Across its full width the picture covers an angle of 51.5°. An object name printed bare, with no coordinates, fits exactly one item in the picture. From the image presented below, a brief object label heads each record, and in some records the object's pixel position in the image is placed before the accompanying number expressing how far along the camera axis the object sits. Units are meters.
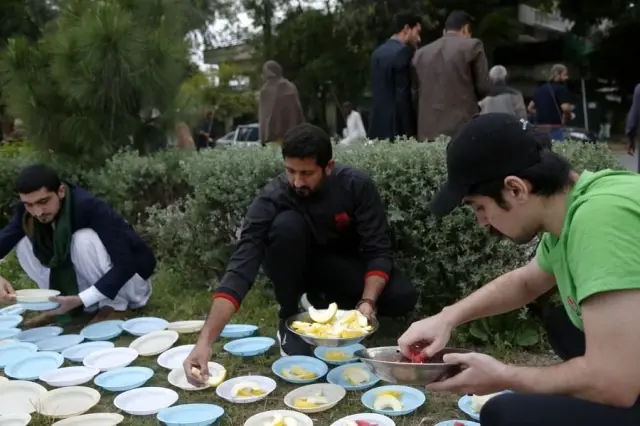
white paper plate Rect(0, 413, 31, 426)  2.58
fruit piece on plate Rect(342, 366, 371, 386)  2.89
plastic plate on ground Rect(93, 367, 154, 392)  2.93
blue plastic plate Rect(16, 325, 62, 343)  3.56
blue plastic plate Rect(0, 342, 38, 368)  3.27
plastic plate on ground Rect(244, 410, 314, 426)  2.54
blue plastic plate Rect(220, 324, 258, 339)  3.55
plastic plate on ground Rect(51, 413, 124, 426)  2.58
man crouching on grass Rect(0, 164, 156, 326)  3.53
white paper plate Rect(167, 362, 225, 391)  2.92
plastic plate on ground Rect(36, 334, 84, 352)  3.44
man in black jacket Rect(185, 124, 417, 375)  3.01
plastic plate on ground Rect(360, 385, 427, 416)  2.58
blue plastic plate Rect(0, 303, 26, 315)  4.00
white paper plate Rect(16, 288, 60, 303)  3.46
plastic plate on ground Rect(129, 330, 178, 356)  3.39
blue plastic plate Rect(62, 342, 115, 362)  3.30
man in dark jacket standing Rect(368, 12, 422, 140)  5.02
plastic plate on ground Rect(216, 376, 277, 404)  2.75
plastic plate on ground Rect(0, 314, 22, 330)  3.76
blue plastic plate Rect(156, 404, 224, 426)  2.53
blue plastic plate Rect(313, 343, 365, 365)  3.13
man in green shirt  1.43
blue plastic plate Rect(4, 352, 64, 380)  3.09
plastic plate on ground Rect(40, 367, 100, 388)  3.00
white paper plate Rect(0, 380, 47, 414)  2.75
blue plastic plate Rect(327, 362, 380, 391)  2.84
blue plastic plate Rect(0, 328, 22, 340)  3.57
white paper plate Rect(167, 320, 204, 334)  3.62
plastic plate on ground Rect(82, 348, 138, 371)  3.19
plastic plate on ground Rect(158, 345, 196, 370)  3.19
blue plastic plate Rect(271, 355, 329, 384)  2.97
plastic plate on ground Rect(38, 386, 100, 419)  2.70
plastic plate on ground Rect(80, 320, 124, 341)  3.56
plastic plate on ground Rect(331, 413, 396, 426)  2.48
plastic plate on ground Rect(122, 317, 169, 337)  3.66
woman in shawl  7.37
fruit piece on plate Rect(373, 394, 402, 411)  2.60
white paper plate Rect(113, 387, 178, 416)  2.70
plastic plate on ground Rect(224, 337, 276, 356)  3.27
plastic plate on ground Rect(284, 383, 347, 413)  2.65
